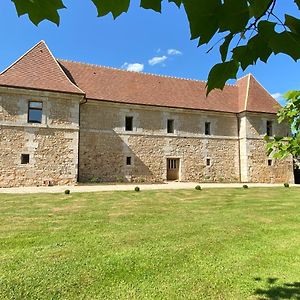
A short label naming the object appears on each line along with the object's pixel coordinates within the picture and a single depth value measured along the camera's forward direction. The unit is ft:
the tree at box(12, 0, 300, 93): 3.10
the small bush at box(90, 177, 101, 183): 55.11
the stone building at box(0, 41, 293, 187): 49.52
